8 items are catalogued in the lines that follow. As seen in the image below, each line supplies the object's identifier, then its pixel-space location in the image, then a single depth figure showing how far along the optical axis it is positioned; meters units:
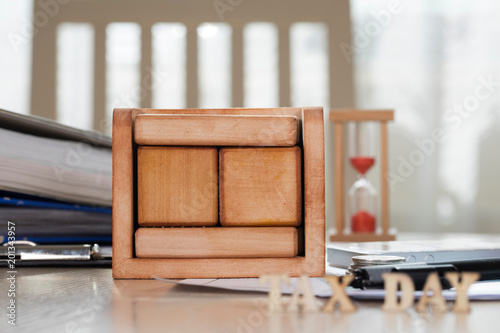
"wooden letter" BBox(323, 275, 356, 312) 0.54
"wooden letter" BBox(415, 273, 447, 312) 0.54
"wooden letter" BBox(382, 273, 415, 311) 0.54
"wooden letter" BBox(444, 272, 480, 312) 0.54
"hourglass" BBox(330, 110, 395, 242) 1.13
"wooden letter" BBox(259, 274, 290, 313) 0.54
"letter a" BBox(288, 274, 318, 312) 0.54
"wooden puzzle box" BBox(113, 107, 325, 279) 0.63
